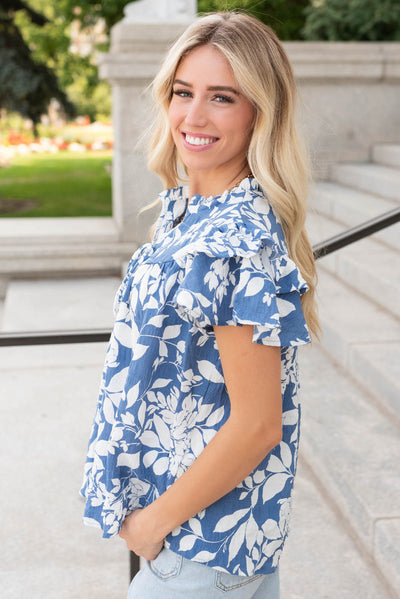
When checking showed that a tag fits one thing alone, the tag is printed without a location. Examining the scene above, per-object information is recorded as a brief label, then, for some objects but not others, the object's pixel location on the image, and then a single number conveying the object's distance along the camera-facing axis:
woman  1.10
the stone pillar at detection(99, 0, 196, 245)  5.89
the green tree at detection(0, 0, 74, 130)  17.83
